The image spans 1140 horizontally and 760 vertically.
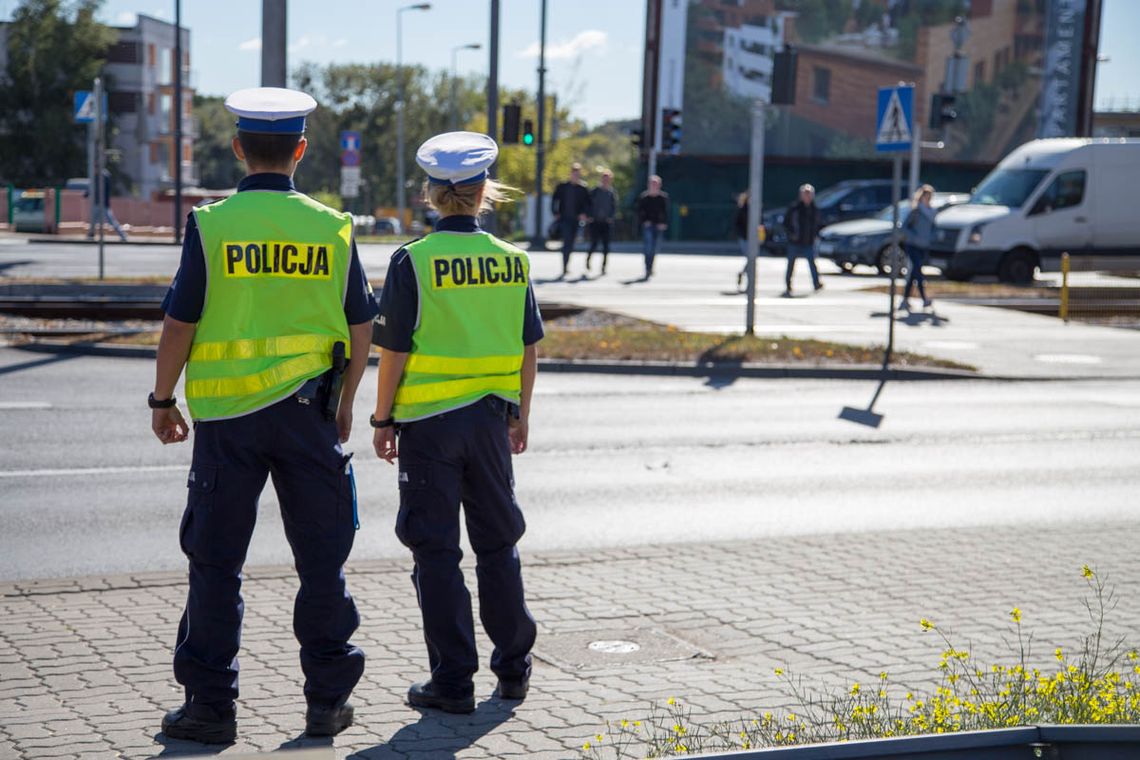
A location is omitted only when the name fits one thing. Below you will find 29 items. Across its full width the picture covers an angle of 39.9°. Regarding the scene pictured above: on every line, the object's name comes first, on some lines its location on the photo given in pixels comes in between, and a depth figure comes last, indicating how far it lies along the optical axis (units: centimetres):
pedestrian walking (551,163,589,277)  2809
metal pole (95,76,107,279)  2215
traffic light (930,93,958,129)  3058
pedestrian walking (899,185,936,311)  2338
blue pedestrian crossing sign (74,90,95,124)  2741
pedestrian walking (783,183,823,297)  2556
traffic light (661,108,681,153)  3425
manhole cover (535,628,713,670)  581
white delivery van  2906
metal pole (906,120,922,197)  1976
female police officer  511
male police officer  464
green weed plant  435
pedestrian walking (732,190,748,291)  2634
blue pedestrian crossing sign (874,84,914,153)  1650
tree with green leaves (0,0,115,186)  7475
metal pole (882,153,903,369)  1592
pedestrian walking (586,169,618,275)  2850
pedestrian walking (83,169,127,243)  4019
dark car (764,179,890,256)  3881
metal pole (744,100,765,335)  1731
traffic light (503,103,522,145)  3488
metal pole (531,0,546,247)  3972
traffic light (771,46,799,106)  1723
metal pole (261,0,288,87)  1488
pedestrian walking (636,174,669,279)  2827
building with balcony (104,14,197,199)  8681
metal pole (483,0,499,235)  2592
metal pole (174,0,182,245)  3817
